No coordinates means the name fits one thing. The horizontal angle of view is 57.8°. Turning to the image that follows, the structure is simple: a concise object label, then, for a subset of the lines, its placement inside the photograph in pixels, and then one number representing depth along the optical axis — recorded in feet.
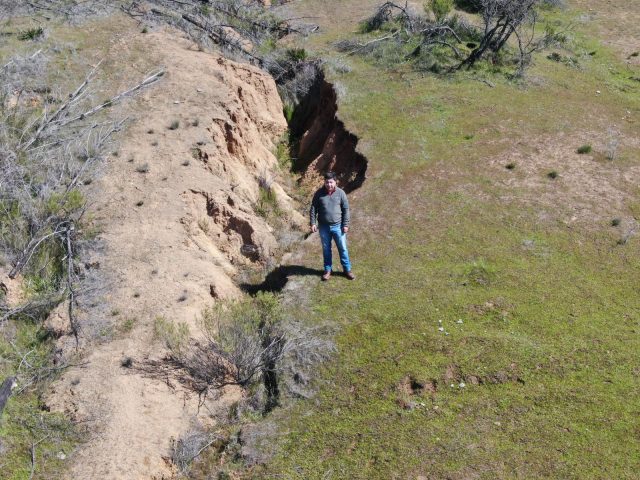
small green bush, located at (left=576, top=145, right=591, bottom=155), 42.09
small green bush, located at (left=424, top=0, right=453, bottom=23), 64.64
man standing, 28.81
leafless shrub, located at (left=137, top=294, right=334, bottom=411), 25.26
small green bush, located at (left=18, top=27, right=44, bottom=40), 48.26
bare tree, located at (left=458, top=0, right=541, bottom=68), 56.65
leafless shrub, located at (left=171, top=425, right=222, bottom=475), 22.38
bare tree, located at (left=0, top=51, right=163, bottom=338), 29.27
